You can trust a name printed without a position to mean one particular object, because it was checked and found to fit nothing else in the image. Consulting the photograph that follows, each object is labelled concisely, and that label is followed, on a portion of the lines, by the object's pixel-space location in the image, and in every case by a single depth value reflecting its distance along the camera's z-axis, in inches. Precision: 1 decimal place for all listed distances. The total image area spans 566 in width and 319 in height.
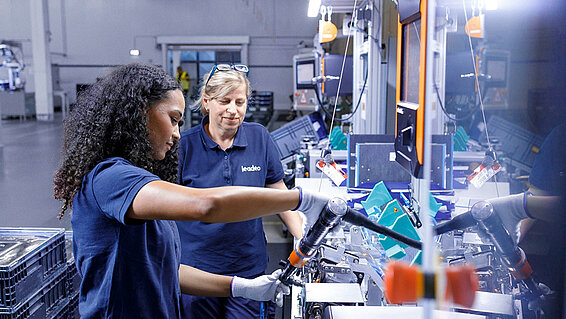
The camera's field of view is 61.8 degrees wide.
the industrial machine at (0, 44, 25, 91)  432.1
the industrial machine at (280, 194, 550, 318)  38.6
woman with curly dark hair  38.7
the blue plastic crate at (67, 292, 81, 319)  84.3
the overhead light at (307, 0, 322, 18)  120.2
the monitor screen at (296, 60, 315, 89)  224.2
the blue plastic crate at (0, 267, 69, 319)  67.9
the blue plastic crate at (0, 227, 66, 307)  67.5
